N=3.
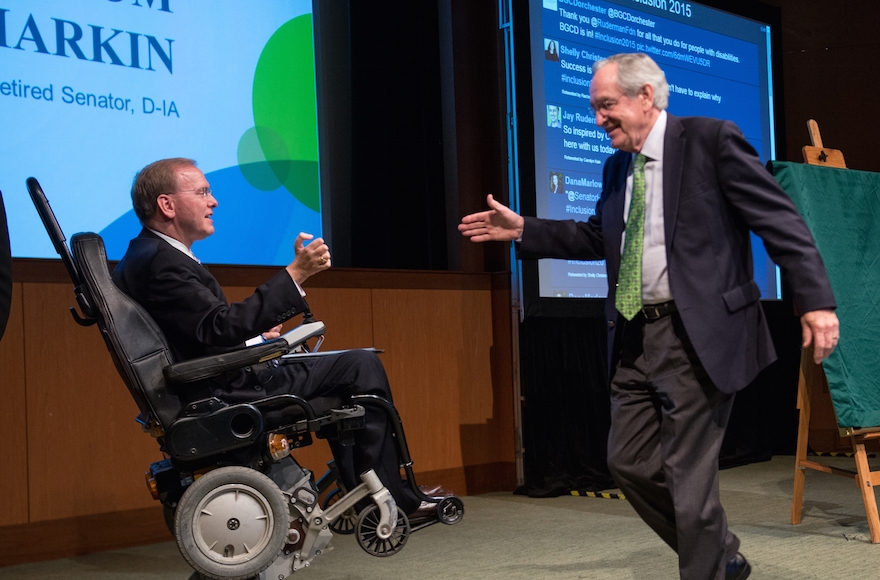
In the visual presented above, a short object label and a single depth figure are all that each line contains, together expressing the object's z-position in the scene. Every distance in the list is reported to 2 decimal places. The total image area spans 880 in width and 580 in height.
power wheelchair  2.25
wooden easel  3.27
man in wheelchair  2.35
